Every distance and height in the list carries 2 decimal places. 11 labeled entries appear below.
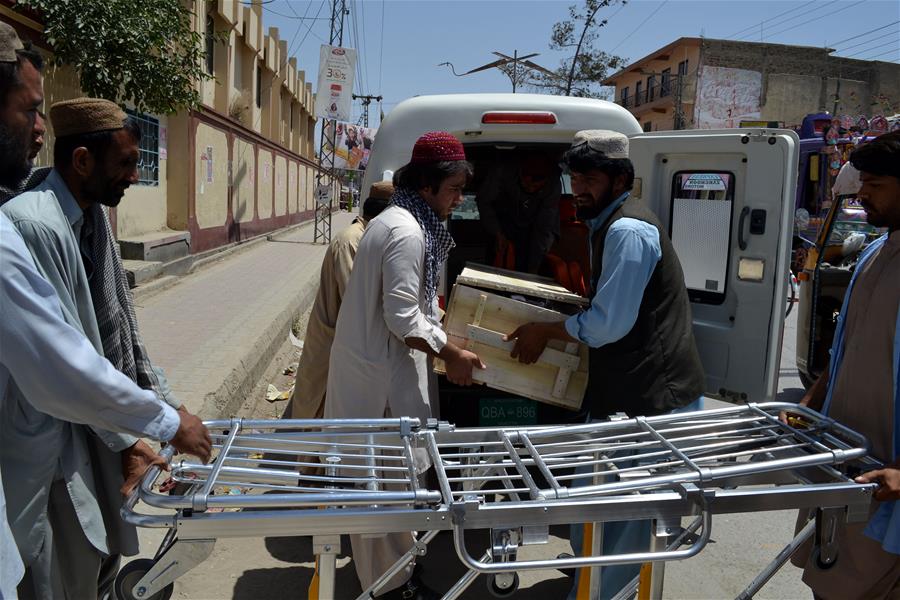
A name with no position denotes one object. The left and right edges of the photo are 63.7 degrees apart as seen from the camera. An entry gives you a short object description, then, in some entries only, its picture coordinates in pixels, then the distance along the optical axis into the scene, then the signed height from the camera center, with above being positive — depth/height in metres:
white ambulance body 3.52 +0.10
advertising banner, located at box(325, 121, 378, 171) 20.00 +1.47
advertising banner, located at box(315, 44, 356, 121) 17.28 +2.74
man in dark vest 2.81 -0.41
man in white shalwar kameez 2.86 -0.44
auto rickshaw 6.35 -0.72
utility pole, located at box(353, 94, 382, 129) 47.96 +6.60
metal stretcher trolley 1.75 -0.76
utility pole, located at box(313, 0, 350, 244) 20.62 +1.46
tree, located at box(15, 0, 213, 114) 7.60 +1.58
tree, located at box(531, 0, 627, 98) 27.20 +5.58
